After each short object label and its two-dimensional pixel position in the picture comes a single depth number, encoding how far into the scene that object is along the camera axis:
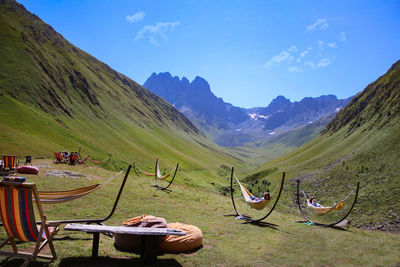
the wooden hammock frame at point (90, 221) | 7.22
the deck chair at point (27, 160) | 22.54
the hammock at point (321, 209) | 17.60
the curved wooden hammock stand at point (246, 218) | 14.55
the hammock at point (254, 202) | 15.54
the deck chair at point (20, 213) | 5.64
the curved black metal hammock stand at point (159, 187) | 22.67
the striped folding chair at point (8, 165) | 18.27
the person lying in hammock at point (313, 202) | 19.48
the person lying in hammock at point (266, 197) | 15.27
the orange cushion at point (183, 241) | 7.98
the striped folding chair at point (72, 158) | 27.72
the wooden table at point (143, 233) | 6.52
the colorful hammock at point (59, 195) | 7.46
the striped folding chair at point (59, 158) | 26.69
